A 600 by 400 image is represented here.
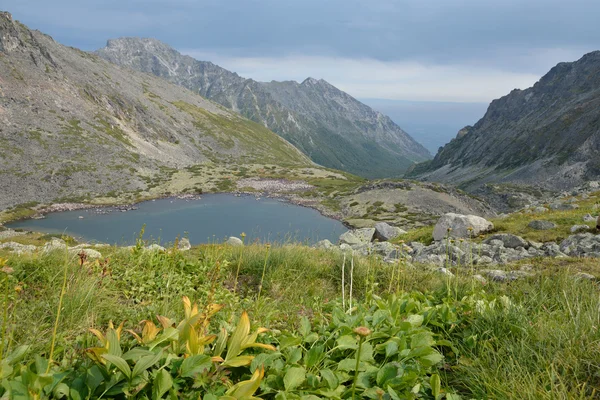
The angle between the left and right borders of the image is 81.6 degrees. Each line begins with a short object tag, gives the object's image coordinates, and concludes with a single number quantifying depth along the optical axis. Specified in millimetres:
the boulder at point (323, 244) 14439
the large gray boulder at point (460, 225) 20094
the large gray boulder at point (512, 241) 14656
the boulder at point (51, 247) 8340
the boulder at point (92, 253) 9277
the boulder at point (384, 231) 32694
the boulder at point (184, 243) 17422
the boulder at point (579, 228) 15581
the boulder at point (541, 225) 17266
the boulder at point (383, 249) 15042
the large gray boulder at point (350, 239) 19425
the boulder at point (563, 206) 24266
